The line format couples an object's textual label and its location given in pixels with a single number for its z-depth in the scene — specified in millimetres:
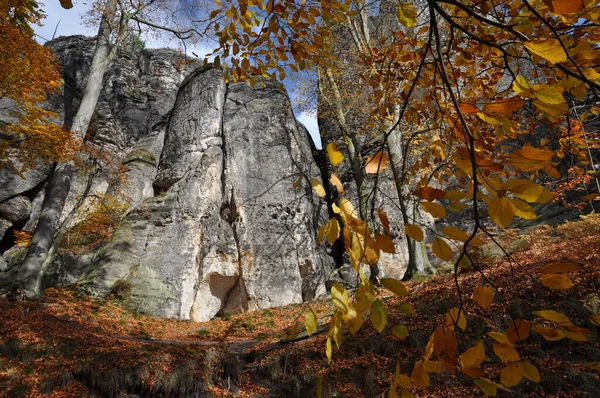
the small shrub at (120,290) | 9242
